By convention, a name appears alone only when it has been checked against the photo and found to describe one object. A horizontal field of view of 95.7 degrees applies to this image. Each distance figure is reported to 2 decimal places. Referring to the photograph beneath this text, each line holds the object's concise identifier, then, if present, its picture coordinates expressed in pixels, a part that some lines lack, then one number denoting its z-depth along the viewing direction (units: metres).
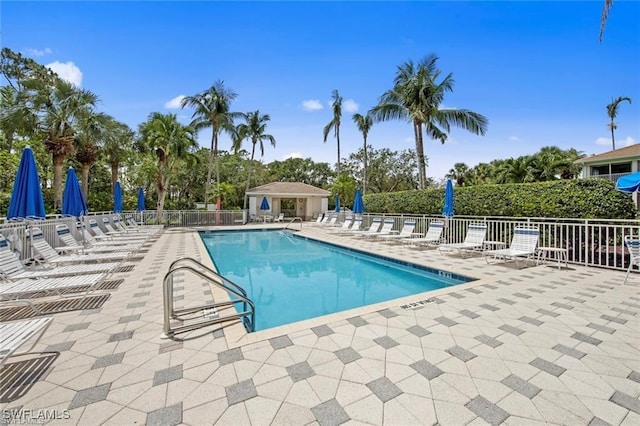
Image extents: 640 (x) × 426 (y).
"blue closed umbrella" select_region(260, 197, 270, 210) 24.34
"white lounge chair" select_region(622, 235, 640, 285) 5.35
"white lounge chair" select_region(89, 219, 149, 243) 9.59
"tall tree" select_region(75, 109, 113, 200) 15.65
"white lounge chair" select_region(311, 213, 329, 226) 21.05
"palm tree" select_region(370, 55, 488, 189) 15.63
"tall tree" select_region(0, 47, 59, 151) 13.68
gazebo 25.84
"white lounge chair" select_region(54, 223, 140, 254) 7.20
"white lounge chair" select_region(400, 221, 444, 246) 10.23
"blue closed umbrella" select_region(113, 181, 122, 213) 15.10
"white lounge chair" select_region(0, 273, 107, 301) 3.85
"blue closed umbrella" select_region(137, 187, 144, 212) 18.05
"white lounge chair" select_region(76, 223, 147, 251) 8.11
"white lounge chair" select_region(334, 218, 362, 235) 14.98
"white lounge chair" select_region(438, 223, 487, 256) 8.65
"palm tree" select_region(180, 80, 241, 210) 21.67
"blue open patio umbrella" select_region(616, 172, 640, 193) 6.23
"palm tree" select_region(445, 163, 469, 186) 31.98
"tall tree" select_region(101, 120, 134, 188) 17.11
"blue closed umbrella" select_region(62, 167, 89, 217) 8.49
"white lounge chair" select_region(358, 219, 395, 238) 12.51
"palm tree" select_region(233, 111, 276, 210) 25.39
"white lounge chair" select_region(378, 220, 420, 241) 11.38
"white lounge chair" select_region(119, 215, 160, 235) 13.23
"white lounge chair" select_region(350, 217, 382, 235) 13.48
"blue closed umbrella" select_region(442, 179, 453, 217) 10.90
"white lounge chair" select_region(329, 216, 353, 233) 16.05
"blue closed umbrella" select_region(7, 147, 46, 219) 5.83
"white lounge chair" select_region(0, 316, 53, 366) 2.24
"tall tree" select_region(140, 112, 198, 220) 18.02
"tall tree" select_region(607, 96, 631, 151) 35.59
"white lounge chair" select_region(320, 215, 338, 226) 19.03
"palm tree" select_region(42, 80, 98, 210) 14.00
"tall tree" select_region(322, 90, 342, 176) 29.05
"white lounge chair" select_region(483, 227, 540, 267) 7.34
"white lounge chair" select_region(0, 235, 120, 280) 4.41
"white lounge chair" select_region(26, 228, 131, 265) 5.75
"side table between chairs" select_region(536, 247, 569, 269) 7.00
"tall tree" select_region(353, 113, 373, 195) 28.56
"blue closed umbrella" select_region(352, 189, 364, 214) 18.39
